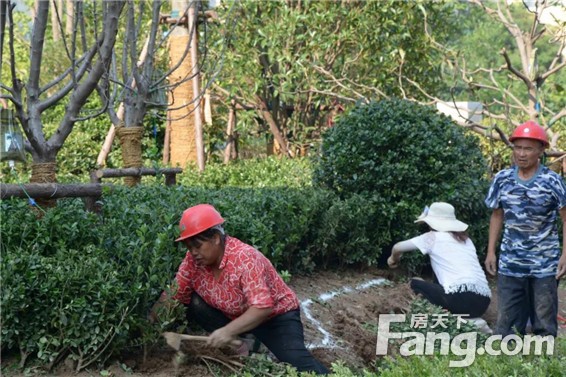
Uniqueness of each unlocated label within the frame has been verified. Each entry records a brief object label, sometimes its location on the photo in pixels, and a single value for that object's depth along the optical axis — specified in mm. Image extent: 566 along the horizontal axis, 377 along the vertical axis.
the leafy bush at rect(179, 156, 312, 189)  13680
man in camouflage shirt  6094
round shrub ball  9070
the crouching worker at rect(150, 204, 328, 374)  5109
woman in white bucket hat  7246
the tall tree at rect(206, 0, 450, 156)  15359
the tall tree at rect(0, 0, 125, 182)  5871
